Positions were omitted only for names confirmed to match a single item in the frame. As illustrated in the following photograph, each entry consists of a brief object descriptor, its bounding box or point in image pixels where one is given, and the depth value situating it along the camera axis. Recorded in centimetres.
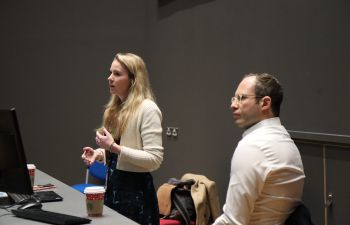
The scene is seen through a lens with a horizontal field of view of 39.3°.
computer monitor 202
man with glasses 192
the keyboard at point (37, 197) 236
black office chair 184
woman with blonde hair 259
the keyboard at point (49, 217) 194
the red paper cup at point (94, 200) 207
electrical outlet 489
